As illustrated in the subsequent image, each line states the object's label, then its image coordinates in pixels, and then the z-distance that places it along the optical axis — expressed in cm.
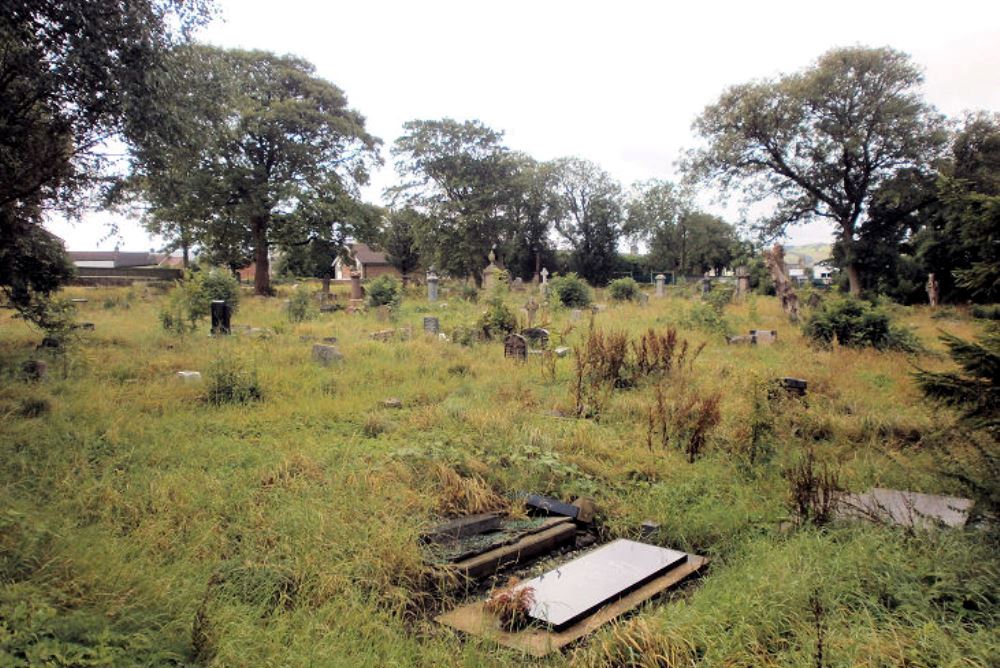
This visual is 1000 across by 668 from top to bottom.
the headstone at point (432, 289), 2321
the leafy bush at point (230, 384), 770
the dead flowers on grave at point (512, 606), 333
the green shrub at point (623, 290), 2444
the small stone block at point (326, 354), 1029
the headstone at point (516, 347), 1098
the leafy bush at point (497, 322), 1322
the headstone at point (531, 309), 1530
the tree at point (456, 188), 3806
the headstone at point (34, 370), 809
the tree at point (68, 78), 605
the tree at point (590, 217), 4519
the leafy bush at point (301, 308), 1730
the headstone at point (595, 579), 341
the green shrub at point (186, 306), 1324
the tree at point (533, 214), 4134
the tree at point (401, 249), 4651
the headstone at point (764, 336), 1274
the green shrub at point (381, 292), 2077
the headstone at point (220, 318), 1296
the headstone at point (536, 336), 1235
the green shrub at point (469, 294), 2339
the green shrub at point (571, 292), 2194
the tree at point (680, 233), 5041
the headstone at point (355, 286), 2338
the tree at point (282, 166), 2617
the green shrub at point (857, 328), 1164
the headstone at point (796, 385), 743
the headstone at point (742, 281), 2638
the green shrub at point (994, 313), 488
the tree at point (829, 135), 2338
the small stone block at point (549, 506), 489
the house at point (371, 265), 5950
